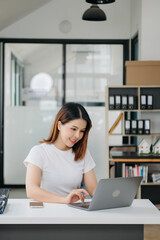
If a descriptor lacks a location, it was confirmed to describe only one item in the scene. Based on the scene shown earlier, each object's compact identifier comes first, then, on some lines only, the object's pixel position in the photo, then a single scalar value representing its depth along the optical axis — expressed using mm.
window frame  7922
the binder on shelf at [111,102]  6441
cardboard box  6305
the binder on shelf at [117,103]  6445
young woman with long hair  2918
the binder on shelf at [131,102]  6453
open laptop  2309
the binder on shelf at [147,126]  6363
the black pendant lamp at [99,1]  3846
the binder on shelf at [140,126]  6371
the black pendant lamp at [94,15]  6096
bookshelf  6309
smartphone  2479
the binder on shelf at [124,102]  6449
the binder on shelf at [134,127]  6373
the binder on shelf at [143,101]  6426
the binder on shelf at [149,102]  6444
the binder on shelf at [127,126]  6383
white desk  2229
